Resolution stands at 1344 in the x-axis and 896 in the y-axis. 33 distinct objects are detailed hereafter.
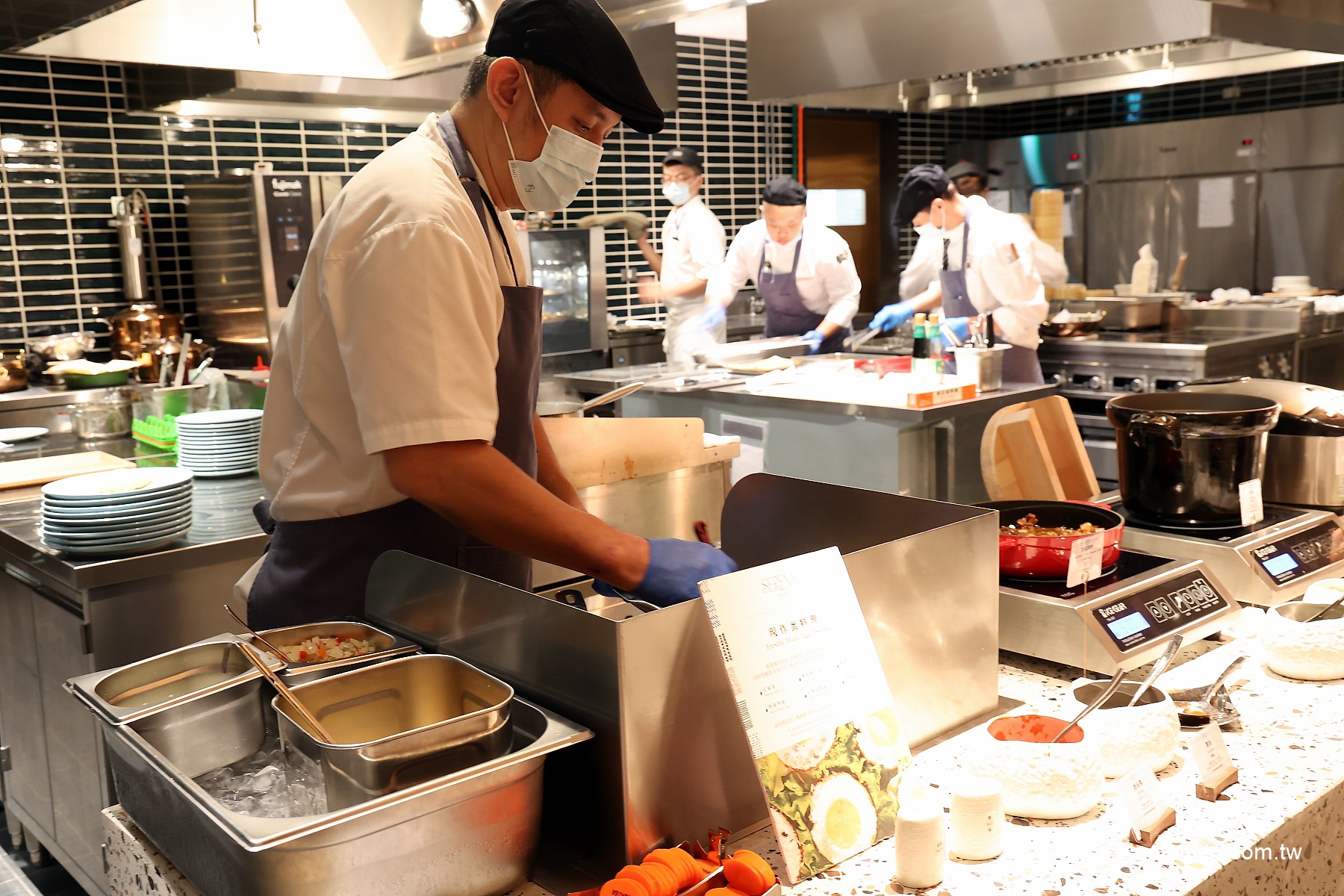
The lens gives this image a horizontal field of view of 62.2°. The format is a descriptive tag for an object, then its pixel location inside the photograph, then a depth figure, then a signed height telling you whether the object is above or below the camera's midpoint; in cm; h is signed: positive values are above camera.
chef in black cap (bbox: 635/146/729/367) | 662 +27
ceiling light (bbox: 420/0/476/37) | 292 +77
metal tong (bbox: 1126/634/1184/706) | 130 -47
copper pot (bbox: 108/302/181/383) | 480 -4
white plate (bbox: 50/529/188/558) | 231 -47
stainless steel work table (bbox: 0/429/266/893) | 237 -67
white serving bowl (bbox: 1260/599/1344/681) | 149 -51
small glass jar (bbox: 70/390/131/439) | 349 -30
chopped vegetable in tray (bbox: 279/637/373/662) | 129 -39
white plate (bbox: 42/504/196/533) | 228 -41
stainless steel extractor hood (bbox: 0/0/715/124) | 299 +83
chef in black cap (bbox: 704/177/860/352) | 617 +11
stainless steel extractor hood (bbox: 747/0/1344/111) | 331 +83
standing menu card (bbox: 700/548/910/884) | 105 -40
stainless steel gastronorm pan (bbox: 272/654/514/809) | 100 -41
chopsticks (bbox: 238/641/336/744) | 107 -38
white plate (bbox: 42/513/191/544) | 229 -44
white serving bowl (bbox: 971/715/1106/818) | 113 -51
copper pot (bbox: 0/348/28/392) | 423 -17
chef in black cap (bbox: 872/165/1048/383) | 498 +8
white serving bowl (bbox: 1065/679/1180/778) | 123 -51
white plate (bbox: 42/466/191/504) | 229 -34
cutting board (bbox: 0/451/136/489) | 290 -38
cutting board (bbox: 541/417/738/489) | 225 -31
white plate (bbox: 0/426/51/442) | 345 -33
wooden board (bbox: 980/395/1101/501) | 222 -36
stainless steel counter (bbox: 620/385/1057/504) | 398 -56
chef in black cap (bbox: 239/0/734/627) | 129 -6
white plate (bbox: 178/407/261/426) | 302 -27
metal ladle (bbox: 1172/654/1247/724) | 135 -53
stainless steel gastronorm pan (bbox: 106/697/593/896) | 89 -44
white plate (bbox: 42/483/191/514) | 228 -37
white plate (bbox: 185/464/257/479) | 307 -43
